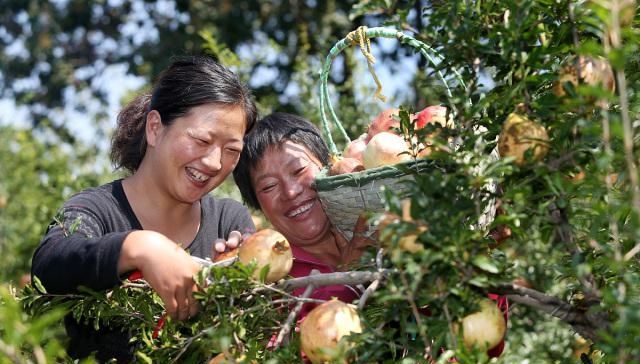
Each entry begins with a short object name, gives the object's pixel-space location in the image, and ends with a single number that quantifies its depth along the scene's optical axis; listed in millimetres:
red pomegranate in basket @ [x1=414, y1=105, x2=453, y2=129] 2762
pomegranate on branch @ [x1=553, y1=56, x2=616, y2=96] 2374
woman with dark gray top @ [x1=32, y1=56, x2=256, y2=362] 2650
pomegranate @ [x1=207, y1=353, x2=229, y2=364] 2451
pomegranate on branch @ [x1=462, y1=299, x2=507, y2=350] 2401
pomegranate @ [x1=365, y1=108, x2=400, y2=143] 2828
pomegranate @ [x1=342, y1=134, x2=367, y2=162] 2821
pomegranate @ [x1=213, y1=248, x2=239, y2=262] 2607
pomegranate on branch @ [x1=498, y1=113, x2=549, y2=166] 2370
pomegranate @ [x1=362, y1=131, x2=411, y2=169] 2698
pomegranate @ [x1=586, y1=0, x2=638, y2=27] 2242
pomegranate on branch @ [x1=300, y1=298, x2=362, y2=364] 2402
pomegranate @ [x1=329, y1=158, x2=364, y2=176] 2769
